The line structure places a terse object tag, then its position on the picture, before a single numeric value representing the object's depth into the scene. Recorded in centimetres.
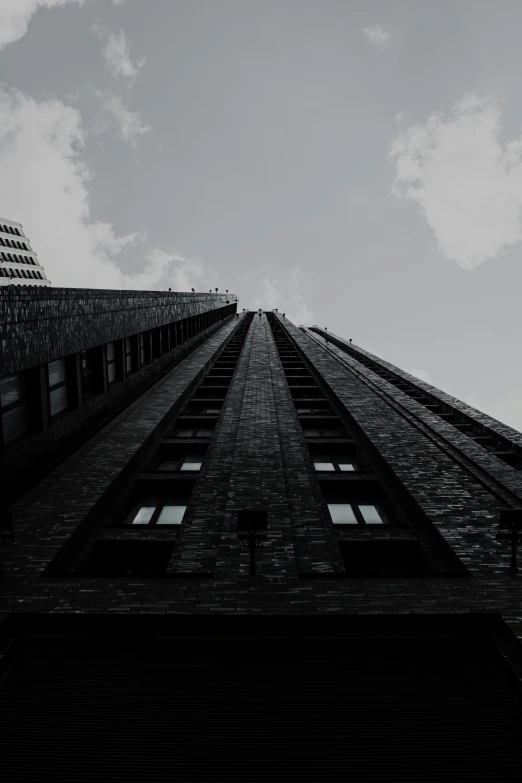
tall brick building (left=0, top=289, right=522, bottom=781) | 632
